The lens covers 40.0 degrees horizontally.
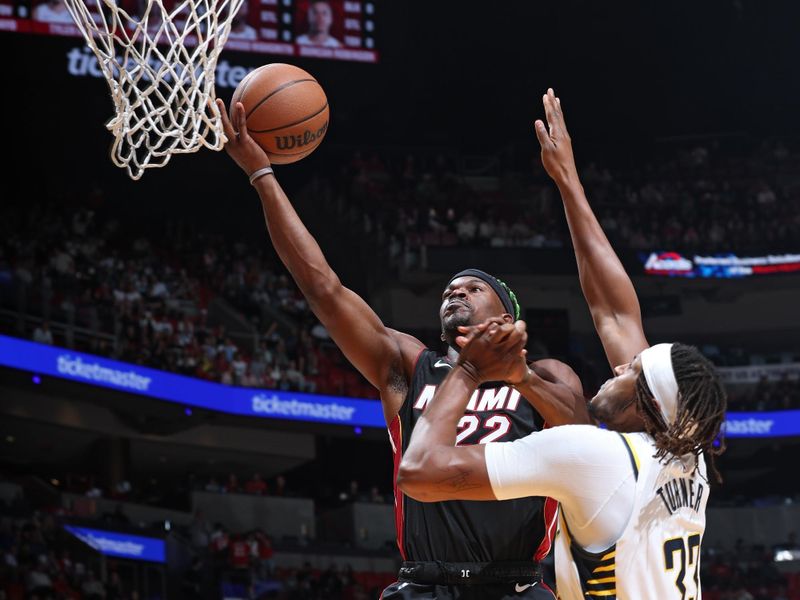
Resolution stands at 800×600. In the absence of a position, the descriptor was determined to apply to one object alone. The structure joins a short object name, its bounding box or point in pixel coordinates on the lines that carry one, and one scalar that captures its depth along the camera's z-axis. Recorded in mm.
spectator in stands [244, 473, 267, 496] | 18344
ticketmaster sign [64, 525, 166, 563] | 14648
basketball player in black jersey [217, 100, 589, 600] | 3270
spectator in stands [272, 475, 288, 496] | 18469
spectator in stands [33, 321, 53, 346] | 15023
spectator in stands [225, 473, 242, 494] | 18055
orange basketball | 4020
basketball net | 4090
